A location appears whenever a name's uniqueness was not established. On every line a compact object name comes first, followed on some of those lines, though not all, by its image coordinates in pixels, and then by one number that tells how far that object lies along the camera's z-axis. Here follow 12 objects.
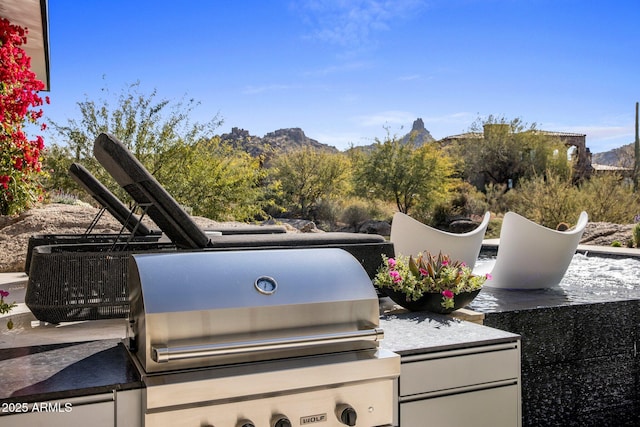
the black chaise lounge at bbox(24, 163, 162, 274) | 5.02
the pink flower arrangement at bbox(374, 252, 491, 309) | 2.94
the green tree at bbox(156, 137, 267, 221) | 12.62
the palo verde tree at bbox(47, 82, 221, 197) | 12.67
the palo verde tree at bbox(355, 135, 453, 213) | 21.19
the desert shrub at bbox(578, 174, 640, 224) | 13.73
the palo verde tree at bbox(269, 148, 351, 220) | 23.41
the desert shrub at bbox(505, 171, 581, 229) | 13.54
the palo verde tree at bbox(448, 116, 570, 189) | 25.39
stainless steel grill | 1.73
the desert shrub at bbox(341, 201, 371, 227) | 20.73
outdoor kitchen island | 1.68
